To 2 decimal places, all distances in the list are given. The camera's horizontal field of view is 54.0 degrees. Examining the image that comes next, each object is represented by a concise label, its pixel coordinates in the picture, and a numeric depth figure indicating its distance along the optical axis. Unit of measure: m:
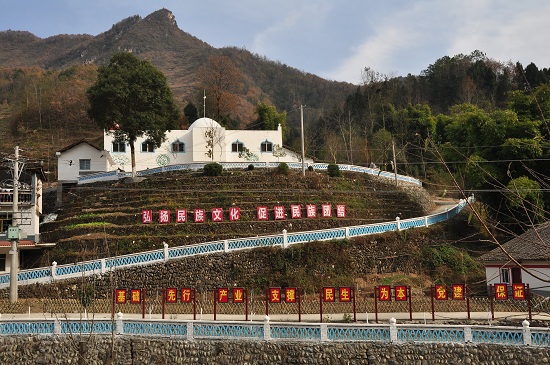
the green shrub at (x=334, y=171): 33.59
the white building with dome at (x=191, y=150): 38.09
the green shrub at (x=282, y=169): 32.91
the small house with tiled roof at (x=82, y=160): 37.41
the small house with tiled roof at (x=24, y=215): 25.88
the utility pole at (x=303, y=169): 32.44
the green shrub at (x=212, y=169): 32.33
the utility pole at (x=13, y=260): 20.23
